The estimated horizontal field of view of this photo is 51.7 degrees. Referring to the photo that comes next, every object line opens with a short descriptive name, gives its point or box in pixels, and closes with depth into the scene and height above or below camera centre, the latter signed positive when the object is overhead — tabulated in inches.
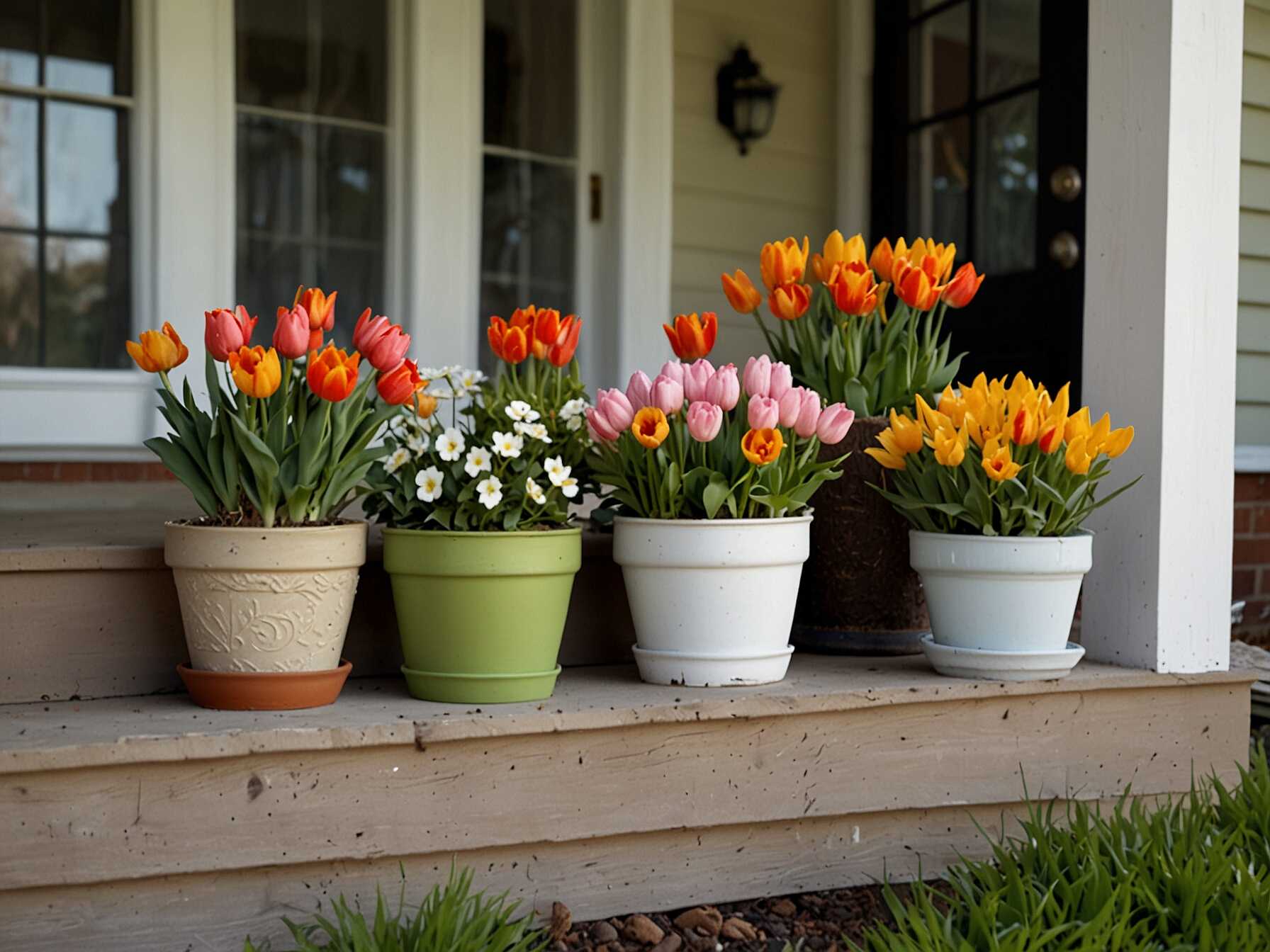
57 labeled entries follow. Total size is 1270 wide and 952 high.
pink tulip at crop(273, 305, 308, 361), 63.5 +3.8
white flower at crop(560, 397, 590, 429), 73.0 +0.3
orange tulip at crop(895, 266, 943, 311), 80.4 +8.1
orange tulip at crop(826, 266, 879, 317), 79.2 +7.8
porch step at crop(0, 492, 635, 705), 66.7 -11.0
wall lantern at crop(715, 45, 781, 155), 146.9 +36.0
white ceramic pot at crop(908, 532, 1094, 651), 72.7 -9.4
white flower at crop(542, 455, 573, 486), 67.4 -2.9
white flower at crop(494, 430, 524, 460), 66.6 -1.5
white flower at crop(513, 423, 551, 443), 67.7 -0.7
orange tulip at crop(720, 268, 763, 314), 82.8 +7.9
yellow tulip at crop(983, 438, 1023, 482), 70.7 -2.3
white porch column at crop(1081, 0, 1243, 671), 78.4 +6.0
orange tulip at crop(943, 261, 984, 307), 81.2 +8.3
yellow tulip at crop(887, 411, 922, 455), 74.6 -0.8
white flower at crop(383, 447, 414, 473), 68.5 -2.4
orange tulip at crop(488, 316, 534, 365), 72.9 +4.1
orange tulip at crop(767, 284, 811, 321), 81.4 +7.3
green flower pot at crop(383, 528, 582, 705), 65.2 -9.8
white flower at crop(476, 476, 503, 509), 65.2 -3.8
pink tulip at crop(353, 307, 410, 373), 66.2 +3.6
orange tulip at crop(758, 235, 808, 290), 81.3 +9.6
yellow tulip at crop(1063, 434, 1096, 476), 71.9 -1.9
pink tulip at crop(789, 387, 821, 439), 70.8 +0.2
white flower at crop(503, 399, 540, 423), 67.7 +0.2
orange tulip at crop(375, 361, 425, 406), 64.8 +1.5
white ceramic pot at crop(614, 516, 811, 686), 69.1 -9.4
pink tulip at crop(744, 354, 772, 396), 70.8 +2.3
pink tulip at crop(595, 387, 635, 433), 69.4 +0.4
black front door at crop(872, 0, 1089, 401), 126.7 +28.0
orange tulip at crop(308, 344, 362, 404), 62.3 +1.7
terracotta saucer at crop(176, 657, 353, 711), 63.6 -13.5
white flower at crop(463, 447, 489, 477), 65.7 -2.4
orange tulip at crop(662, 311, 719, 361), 77.2 +4.8
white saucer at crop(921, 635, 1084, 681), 73.1 -13.6
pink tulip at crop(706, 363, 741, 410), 70.1 +1.6
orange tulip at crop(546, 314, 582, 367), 74.8 +4.2
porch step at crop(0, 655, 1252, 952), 56.2 -18.1
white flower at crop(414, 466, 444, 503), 66.3 -3.4
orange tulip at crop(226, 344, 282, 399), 61.7 +1.9
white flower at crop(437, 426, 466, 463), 67.2 -1.6
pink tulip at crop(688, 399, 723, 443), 68.1 -0.2
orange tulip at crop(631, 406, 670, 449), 67.6 -0.5
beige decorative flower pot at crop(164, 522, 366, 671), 62.8 -8.7
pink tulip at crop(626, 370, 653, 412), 70.1 +1.4
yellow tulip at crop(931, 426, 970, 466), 71.3 -1.5
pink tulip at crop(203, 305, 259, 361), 63.6 +3.8
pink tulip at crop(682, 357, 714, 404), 71.0 +2.0
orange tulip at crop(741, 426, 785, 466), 67.9 -1.4
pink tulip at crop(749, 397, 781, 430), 68.4 +0.3
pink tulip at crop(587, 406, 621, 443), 70.1 -0.6
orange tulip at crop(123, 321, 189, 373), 64.2 +3.0
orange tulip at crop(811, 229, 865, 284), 81.0 +10.2
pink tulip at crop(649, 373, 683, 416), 69.3 +1.1
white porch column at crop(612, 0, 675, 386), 138.6 +25.0
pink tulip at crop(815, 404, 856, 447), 71.6 -0.2
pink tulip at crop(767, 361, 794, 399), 70.4 +2.0
